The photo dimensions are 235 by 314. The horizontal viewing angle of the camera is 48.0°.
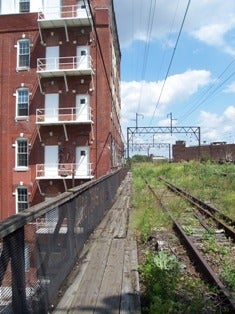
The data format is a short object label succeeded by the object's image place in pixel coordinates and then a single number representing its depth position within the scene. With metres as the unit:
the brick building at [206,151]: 48.43
